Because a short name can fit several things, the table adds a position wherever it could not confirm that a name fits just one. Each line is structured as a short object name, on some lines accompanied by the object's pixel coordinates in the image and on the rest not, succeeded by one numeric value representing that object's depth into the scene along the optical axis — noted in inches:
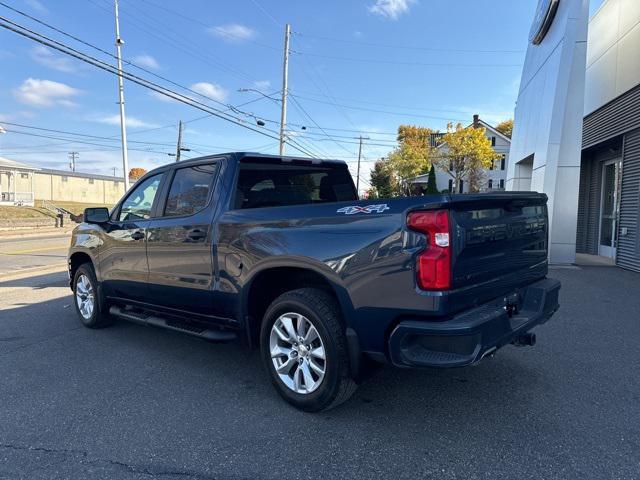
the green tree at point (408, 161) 2090.3
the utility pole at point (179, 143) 1719.5
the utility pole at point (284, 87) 1155.3
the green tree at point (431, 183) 1640.0
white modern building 419.5
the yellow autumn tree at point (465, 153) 1690.5
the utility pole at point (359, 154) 2732.5
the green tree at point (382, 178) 2300.7
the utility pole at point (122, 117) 886.4
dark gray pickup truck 110.7
